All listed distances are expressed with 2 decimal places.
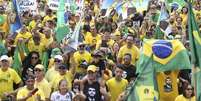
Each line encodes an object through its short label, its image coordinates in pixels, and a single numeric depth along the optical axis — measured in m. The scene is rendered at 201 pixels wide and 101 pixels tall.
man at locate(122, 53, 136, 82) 14.42
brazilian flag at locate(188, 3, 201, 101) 11.47
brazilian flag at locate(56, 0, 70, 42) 17.55
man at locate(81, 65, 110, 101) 13.45
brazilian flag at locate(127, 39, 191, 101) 12.12
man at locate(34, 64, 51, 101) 13.63
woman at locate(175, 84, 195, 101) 12.97
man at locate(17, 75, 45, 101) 13.16
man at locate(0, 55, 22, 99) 14.44
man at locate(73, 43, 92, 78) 14.88
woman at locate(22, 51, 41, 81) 15.51
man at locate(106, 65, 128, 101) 13.99
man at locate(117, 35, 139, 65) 15.78
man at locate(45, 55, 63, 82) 14.42
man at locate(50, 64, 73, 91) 14.00
